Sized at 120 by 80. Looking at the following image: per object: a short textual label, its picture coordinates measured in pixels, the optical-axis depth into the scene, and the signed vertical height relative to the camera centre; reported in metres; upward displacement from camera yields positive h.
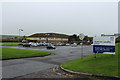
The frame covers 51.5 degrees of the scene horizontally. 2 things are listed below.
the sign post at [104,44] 11.91 -0.36
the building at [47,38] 84.19 +1.69
